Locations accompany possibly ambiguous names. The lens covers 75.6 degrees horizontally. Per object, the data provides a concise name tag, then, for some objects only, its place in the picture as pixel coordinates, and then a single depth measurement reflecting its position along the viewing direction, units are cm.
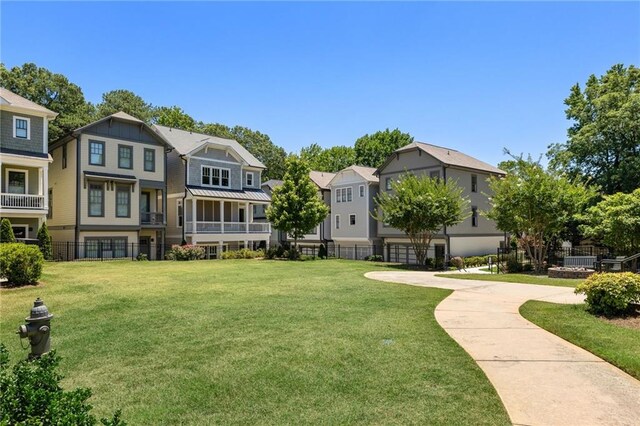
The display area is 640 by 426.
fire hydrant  512
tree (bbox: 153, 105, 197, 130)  5128
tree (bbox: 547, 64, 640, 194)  3081
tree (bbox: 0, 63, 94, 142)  3738
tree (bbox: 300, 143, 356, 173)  6384
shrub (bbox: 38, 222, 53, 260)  2209
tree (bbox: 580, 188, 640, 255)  1912
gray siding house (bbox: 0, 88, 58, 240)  2261
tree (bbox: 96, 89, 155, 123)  4588
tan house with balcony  2616
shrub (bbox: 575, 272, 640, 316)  844
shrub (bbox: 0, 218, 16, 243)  1905
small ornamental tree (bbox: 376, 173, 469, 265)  2545
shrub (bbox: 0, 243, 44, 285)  1205
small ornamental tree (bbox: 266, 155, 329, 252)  3055
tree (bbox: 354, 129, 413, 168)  6016
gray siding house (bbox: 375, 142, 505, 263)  3178
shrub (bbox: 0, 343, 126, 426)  249
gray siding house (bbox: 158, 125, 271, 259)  3083
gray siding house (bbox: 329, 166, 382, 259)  3662
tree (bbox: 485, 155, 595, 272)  2250
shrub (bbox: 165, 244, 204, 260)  2677
